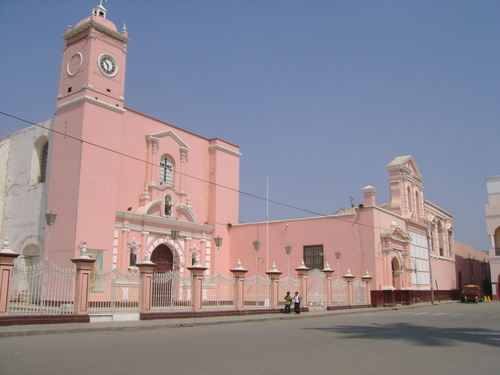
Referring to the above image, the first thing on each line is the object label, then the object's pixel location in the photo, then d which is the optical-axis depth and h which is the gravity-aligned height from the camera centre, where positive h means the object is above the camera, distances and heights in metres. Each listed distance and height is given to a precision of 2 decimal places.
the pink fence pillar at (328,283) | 24.42 +0.11
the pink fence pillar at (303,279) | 22.91 +0.31
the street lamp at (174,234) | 19.62 +2.02
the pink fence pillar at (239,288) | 19.58 -0.09
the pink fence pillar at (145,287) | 16.36 -0.05
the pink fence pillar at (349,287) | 25.48 -0.06
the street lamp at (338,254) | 27.42 +1.71
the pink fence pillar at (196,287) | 18.02 -0.05
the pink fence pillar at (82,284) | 14.85 +0.04
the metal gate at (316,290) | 24.47 -0.21
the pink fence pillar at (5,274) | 12.95 +0.30
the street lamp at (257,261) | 29.28 +1.44
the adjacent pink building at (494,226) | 42.84 +5.27
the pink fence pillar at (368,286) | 26.55 -0.04
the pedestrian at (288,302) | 20.95 -0.68
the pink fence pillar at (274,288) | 21.34 -0.10
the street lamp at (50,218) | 16.61 +2.24
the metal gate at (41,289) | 13.95 -0.11
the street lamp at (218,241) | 25.23 +2.26
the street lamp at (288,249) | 25.93 +1.90
